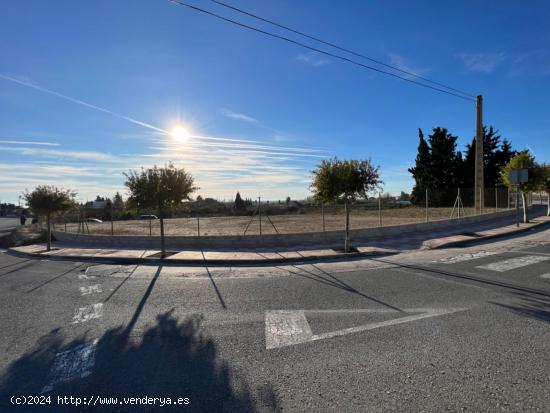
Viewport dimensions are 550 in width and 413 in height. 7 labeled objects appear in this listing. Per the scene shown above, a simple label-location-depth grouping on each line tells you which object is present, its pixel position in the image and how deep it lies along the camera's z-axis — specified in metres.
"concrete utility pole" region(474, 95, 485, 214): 25.16
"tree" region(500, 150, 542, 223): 19.75
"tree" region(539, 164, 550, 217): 19.86
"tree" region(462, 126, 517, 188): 38.25
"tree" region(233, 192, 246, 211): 61.84
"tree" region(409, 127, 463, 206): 38.84
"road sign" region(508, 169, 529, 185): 16.88
